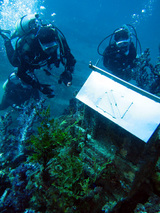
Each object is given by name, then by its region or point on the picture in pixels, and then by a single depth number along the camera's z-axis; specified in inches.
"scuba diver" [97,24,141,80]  214.7
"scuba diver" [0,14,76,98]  172.4
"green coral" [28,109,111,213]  78.0
